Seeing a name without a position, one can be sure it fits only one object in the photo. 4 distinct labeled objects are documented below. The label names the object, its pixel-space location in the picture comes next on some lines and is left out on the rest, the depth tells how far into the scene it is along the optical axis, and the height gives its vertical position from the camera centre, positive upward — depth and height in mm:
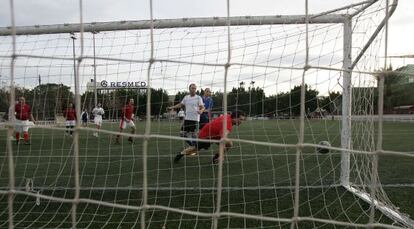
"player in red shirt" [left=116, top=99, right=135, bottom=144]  9328 -391
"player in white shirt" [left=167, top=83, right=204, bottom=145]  8859 -166
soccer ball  7923 -885
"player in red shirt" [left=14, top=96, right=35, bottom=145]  8955 -267
